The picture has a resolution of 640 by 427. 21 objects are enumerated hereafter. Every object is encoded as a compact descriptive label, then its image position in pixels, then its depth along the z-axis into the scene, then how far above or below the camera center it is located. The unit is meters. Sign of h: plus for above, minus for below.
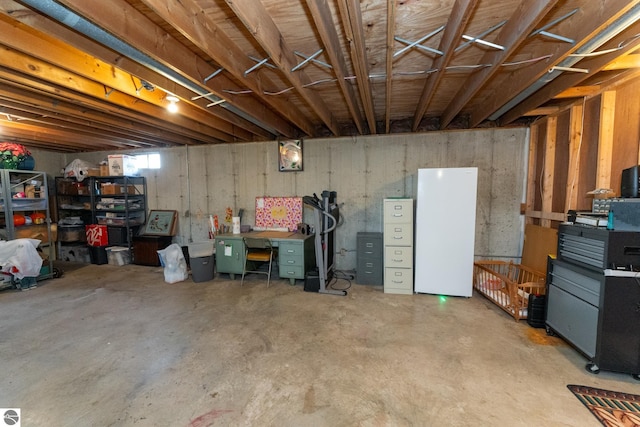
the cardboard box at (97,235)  5.27 -0.80
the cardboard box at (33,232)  4.54 -0.66
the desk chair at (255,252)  3.94 -0.91
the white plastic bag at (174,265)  4.21 -1.13
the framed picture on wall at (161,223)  5.29 -0.56
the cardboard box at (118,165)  5.24 +0.64
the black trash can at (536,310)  2.68 -1.17
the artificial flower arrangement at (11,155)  4.16 +0.68
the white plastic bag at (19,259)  3.74 -0.93
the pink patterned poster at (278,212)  4.73 -0.28
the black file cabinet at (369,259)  3.96 -0.95
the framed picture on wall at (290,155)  4.64 +0.78
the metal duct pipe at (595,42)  1.49 +1.08
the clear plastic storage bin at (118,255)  5.21 -1.20
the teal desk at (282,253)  3.97 -0.89
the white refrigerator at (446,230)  3.39 -0.42
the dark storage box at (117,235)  5.29 -0.80
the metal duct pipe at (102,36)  1.44 +1.05
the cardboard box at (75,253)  5.50 -1.24
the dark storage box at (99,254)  5.29 -1.20
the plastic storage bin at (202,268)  4.16 -1.16
